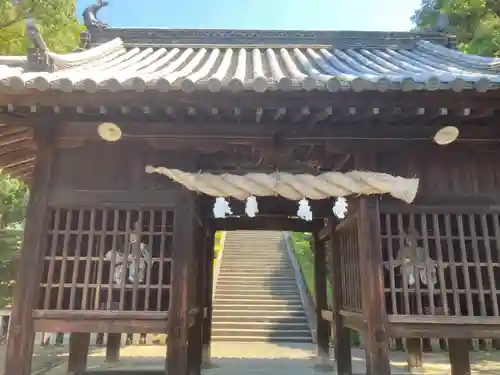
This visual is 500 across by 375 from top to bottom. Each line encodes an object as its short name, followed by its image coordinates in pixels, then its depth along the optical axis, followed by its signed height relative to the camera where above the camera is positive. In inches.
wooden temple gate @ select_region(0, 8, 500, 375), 170.9 +49.9
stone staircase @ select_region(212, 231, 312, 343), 547.2 -25.4
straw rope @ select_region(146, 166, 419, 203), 193.0 +44.0
